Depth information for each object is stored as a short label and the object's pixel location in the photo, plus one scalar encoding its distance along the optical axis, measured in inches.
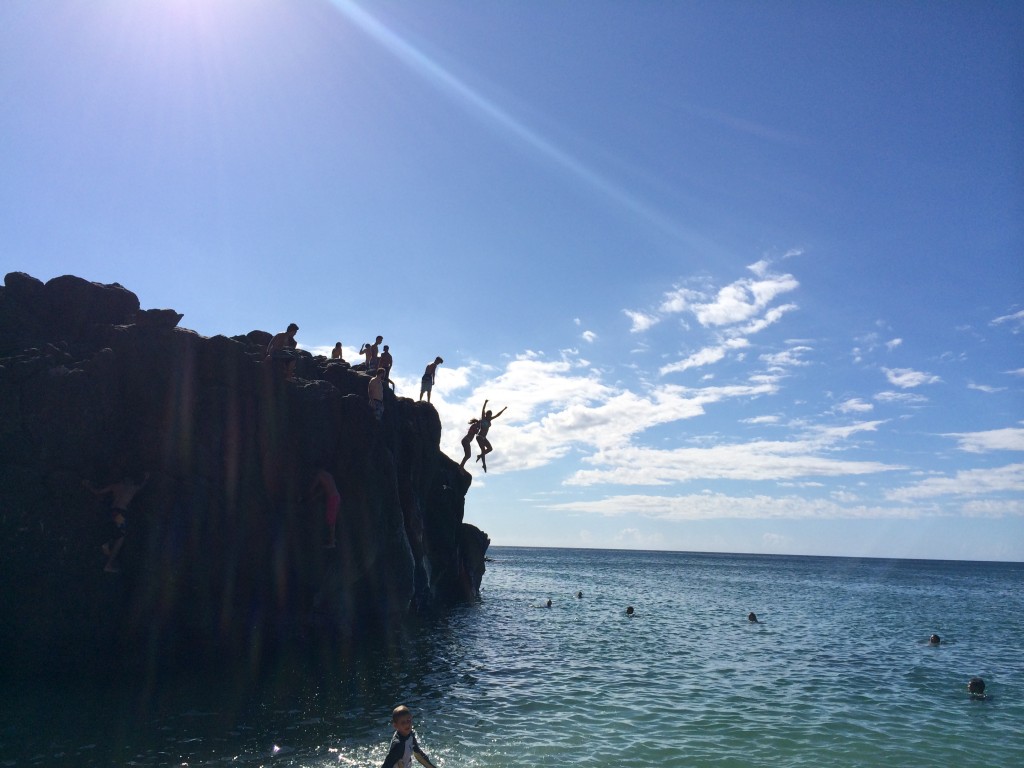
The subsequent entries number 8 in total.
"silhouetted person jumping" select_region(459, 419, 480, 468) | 1386.6
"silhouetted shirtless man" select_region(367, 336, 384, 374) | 1374.3
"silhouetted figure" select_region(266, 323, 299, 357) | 1018.8
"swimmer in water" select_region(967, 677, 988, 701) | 892.6
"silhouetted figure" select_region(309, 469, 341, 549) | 975.6
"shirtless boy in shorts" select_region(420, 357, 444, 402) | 1439.5
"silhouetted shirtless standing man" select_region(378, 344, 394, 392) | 1294.3
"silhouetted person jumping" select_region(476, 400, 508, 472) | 1370.6
